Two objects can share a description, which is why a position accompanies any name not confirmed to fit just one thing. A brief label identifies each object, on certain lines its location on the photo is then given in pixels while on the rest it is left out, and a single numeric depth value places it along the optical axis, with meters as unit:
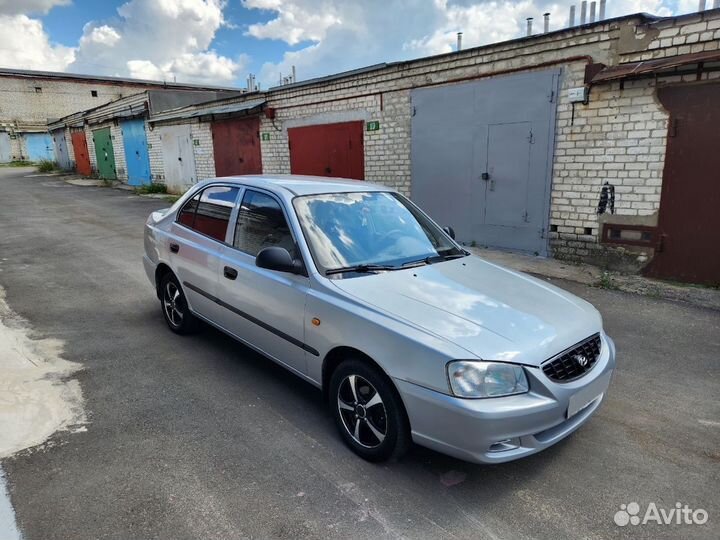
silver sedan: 2.42
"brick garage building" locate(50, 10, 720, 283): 6.42
